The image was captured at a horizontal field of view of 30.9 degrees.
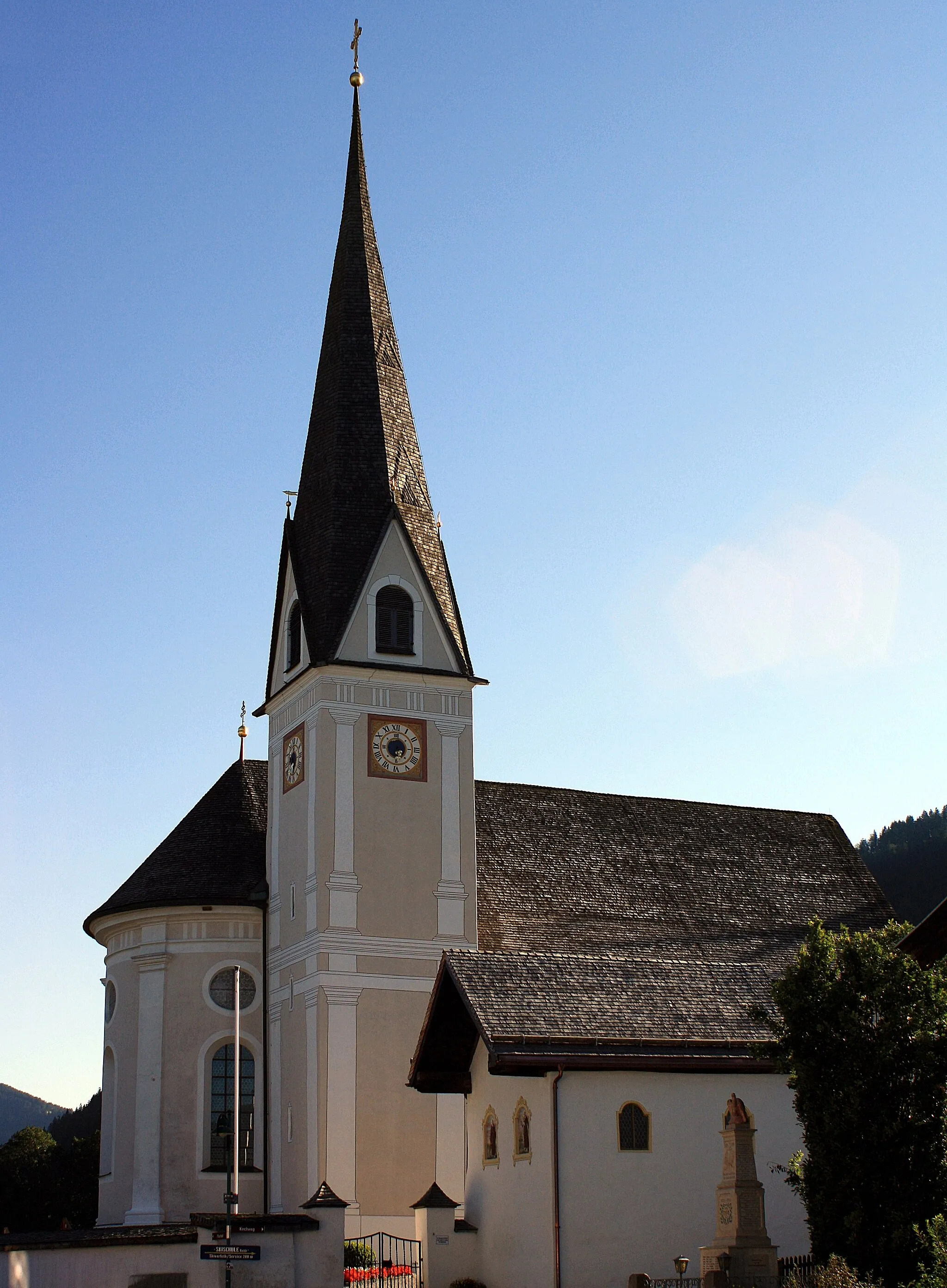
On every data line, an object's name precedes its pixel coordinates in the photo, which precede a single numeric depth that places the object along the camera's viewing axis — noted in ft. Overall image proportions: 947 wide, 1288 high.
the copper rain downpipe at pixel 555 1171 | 86.48
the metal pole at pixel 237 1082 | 113.29
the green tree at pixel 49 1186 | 203.51
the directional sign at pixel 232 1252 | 77.97
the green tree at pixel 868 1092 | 72.64
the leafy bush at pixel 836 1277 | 66.54
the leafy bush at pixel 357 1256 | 100.68
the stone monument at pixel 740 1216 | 75.82
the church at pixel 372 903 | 120.47
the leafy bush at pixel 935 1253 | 63.98
